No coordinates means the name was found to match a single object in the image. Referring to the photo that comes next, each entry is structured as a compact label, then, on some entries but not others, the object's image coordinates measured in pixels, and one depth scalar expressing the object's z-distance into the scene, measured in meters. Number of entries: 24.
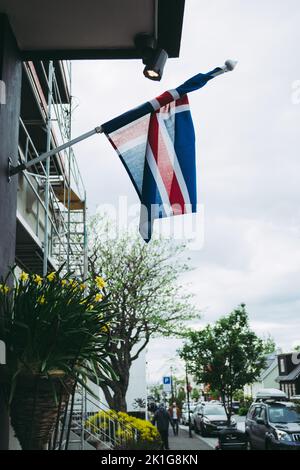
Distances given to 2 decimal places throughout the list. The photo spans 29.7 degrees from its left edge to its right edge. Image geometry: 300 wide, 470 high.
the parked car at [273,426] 15.30
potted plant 3.66
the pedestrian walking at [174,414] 27.47
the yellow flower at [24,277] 4.29
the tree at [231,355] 24.44
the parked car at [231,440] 18.23
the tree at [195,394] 95.72
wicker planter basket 3.71
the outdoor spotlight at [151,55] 5.99
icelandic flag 5.77
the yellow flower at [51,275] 4.57
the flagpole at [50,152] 5.36
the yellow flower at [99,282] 4.75
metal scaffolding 10.23
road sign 30.81
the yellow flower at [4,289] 4.06
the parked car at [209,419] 27.06
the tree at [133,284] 24.73
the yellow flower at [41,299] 3.80
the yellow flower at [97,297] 4.23
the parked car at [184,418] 44.21
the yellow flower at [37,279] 4.12
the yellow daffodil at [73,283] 3.98
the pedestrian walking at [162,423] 17.91
